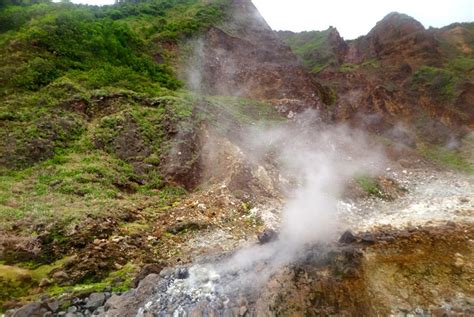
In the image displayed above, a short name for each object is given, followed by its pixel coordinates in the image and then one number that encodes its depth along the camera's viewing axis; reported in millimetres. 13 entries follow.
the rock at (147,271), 8791
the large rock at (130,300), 7643
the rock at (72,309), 7588
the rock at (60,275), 8523
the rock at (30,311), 7234
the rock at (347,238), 10992
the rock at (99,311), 7660
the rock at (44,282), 8285
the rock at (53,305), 7523
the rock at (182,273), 8953
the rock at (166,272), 8992
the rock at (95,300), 7838
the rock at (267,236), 11016
